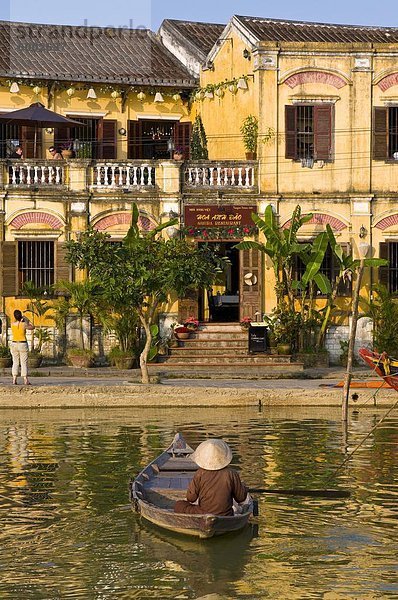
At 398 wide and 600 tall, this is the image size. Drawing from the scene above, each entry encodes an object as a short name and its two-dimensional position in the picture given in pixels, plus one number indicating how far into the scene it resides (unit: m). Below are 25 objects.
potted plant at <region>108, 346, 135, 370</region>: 32.28
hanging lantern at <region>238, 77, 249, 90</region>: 34.72
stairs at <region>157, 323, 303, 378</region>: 31.75
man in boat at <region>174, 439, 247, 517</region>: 14.35
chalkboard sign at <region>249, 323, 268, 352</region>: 32.59
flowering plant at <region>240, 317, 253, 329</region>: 33.31
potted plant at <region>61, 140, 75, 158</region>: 33.62
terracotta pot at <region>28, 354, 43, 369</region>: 32.12
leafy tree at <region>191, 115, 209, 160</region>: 35.28
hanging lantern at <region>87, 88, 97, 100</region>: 36.47
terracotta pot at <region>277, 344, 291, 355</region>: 32.50
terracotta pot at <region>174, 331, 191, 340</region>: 33.00
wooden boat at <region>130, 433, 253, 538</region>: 14.22
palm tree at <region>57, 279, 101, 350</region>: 32.50
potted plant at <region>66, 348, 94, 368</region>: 32.28
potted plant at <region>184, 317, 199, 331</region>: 33.34
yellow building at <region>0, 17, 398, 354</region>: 33.41
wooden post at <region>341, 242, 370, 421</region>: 24.42
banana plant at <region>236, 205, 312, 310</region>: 33.00
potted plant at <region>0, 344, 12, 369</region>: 31.84
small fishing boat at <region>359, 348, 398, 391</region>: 25.20
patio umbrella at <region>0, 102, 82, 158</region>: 32.59
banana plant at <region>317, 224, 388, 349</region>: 32.62
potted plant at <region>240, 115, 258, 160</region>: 34.12
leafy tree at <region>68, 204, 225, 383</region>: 28.34
